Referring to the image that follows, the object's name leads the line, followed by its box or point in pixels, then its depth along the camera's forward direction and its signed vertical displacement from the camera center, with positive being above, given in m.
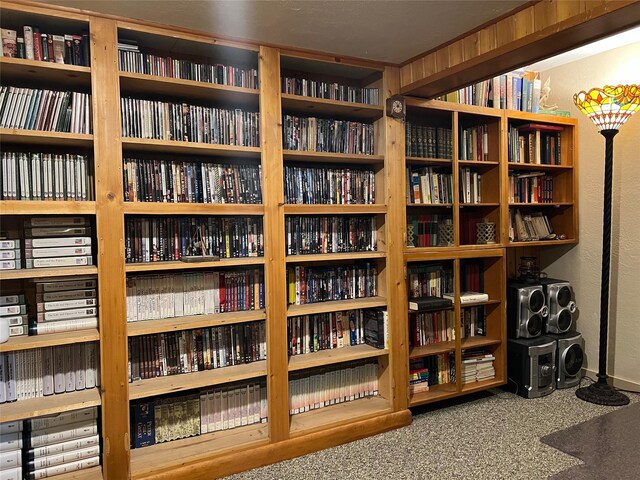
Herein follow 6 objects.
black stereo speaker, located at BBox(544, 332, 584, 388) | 3.37 -1.10
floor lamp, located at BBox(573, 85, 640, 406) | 2.91 +0.48
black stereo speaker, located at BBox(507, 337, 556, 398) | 3.22 -1.11
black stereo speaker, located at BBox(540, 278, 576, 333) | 3.46 -0.70
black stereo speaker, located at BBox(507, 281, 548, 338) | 3.32 -0.70
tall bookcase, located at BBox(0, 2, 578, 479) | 2.04 +0.01
